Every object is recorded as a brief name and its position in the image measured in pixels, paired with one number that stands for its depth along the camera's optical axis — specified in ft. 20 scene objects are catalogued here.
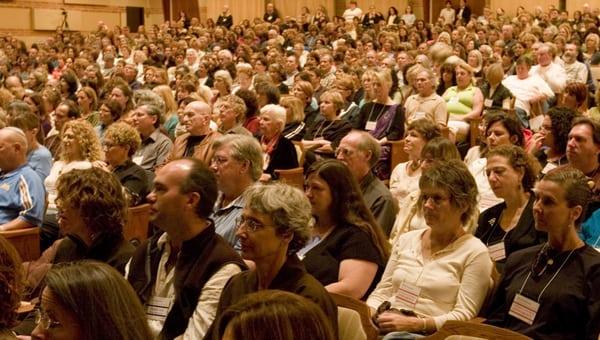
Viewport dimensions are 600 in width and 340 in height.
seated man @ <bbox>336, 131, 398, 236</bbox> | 14.17
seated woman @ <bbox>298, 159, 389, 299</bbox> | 11.18
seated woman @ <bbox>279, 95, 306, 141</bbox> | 24.43
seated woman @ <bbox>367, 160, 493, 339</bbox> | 10.50
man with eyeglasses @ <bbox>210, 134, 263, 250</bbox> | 13.07
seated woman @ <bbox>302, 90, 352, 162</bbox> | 24.85
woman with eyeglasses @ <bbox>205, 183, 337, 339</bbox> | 8.96
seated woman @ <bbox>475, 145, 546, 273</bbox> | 12.50
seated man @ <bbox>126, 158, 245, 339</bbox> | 9.59
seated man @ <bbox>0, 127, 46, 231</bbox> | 15.94
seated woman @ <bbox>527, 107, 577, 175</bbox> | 15.92
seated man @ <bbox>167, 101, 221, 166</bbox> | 20.22
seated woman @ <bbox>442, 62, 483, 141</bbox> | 26.58
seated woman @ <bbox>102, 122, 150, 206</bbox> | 17.02
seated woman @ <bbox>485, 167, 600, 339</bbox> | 9.78
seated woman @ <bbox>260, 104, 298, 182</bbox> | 20.25
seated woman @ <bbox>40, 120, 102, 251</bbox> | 17.90
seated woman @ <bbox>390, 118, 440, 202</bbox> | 16.42
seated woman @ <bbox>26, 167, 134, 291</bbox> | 11.09
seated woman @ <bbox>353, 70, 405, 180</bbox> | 24.11
